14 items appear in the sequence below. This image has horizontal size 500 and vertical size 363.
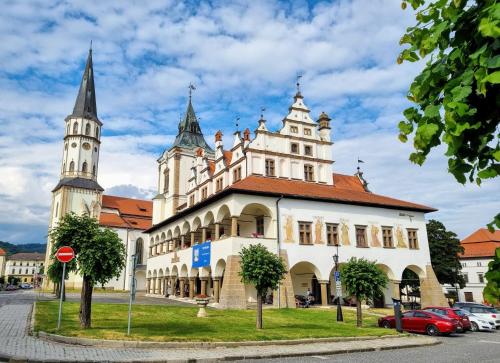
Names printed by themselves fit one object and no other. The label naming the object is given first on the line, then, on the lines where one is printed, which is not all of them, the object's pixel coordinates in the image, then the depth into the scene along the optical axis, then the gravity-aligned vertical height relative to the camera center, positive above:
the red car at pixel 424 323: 20.69 -2.15
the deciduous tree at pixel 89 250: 16.30 +1.37
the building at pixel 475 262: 63.78 +2.91
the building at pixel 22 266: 165.30 +7.58
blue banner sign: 34.32 +2.42
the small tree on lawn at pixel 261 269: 18.95 +0.61
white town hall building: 32.44 +5.28
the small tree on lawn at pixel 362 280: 21.14 +0.07
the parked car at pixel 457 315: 21.84 -1.88
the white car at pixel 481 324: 24.55 -2.59
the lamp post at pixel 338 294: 22.89 -0.67
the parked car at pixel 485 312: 25.31 -2.00
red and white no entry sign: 15.28 +1.12
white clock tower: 70.88 +22.45
